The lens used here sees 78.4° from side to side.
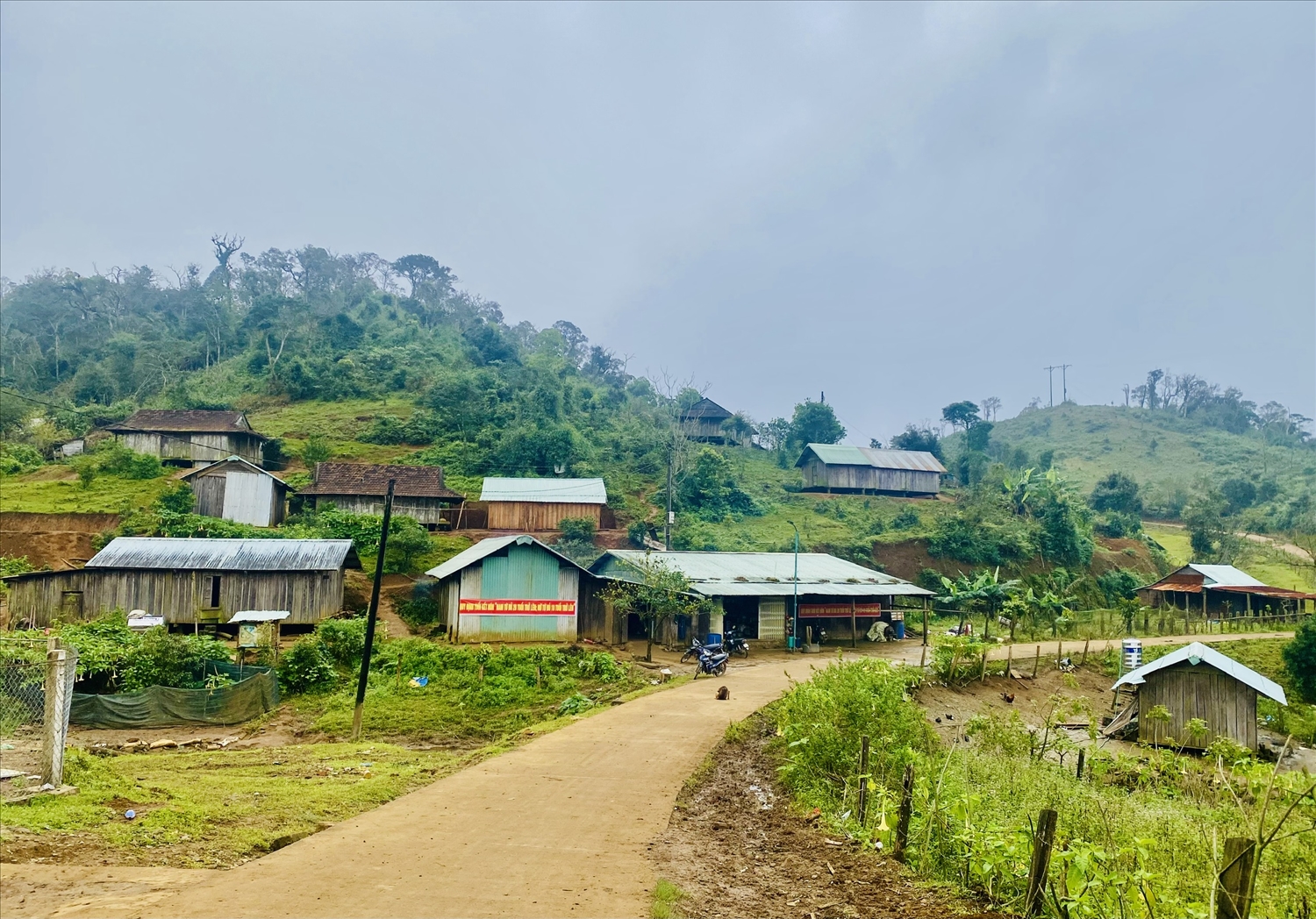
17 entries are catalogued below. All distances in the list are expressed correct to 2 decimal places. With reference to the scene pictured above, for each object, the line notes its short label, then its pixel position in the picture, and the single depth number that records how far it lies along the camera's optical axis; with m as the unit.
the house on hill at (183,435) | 52.50
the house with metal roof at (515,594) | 30.17
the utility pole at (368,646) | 18.64
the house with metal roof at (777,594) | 32.66
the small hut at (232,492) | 43.69
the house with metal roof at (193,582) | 29.11
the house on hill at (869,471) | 65.88
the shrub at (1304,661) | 26.70
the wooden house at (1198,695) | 21.33
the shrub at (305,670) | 23.81
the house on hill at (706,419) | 75.38
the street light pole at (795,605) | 32.28
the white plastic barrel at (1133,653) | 27.31
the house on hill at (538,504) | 48.31
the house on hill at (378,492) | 46.47
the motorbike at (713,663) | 25.89
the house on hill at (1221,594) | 43.06
